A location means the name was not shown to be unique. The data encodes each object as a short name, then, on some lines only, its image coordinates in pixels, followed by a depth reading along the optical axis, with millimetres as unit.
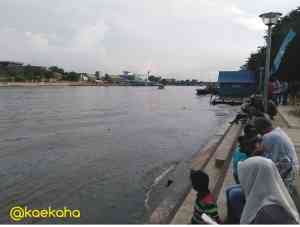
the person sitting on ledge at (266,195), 2672
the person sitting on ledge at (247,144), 3681
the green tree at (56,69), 191225
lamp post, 9656
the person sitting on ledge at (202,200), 3488
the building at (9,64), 172088
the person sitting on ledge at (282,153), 3836
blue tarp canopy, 33688
